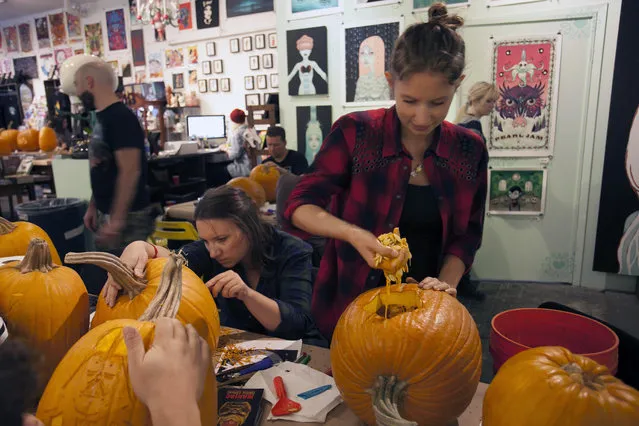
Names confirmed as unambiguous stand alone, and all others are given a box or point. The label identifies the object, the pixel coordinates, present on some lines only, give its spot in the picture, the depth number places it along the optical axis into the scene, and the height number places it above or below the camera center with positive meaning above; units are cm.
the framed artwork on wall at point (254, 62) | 734 +73
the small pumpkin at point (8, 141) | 647 -39
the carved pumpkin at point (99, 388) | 71 -43
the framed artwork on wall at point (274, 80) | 725 +43
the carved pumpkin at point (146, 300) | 100 -42
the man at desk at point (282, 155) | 444 -46
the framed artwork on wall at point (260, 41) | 721 +104
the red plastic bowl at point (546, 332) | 94 -49
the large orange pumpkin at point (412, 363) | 88 -50
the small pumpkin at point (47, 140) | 629 -37
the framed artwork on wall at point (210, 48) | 771 +101
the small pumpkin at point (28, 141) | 651 -38
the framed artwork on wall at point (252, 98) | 747 +16
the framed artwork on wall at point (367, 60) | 424 +43
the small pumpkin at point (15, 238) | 141 -38
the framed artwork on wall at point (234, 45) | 745 +102
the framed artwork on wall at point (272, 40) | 709 +103
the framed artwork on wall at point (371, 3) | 416 +93
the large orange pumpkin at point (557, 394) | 67 -43
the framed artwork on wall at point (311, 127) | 467 -20
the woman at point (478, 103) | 361 +1
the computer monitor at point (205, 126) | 746 -27
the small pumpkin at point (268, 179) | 421 -64
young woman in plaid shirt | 142 -26
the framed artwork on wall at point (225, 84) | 770 +41
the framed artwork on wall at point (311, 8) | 436 +94
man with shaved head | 272 -24
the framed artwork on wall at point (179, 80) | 815 +52
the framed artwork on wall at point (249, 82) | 749 +42
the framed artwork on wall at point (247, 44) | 732 +102
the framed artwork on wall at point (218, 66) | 770 +71
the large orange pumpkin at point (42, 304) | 99 -41
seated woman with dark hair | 164 -60
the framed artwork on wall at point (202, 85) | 793 +41
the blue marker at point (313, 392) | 104 -64
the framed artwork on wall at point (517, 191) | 405 -77
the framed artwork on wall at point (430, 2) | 396 +87
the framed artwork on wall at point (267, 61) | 720 +73
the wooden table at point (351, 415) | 96 -65
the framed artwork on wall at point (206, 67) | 782 +71
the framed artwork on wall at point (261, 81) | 738 +42
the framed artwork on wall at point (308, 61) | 451 +45
